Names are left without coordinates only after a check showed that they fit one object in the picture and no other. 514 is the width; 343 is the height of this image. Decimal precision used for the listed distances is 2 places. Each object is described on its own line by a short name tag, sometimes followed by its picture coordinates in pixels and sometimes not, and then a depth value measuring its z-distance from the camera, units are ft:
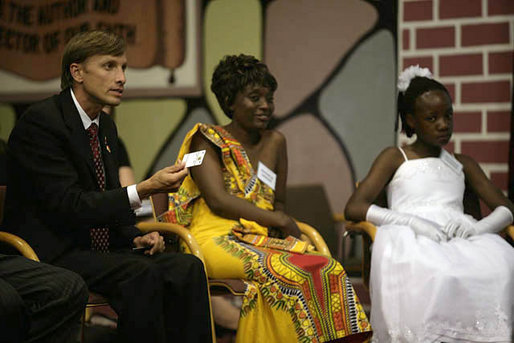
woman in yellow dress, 16.63
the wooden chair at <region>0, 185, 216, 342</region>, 14.96
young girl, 16.55
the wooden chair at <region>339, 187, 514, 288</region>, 19.24
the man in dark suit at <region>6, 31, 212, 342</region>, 14.87
